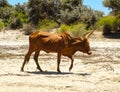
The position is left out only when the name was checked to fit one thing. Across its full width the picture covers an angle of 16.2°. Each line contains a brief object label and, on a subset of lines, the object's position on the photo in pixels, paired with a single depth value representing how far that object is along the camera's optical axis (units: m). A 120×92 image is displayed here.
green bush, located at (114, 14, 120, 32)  45.72
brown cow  17.07
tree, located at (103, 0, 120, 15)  48.97
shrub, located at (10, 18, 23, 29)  54.81
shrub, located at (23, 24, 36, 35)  46.08
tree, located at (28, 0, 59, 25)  59.31
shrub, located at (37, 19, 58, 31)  48.35
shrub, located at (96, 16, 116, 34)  44.41
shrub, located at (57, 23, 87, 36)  40.47
